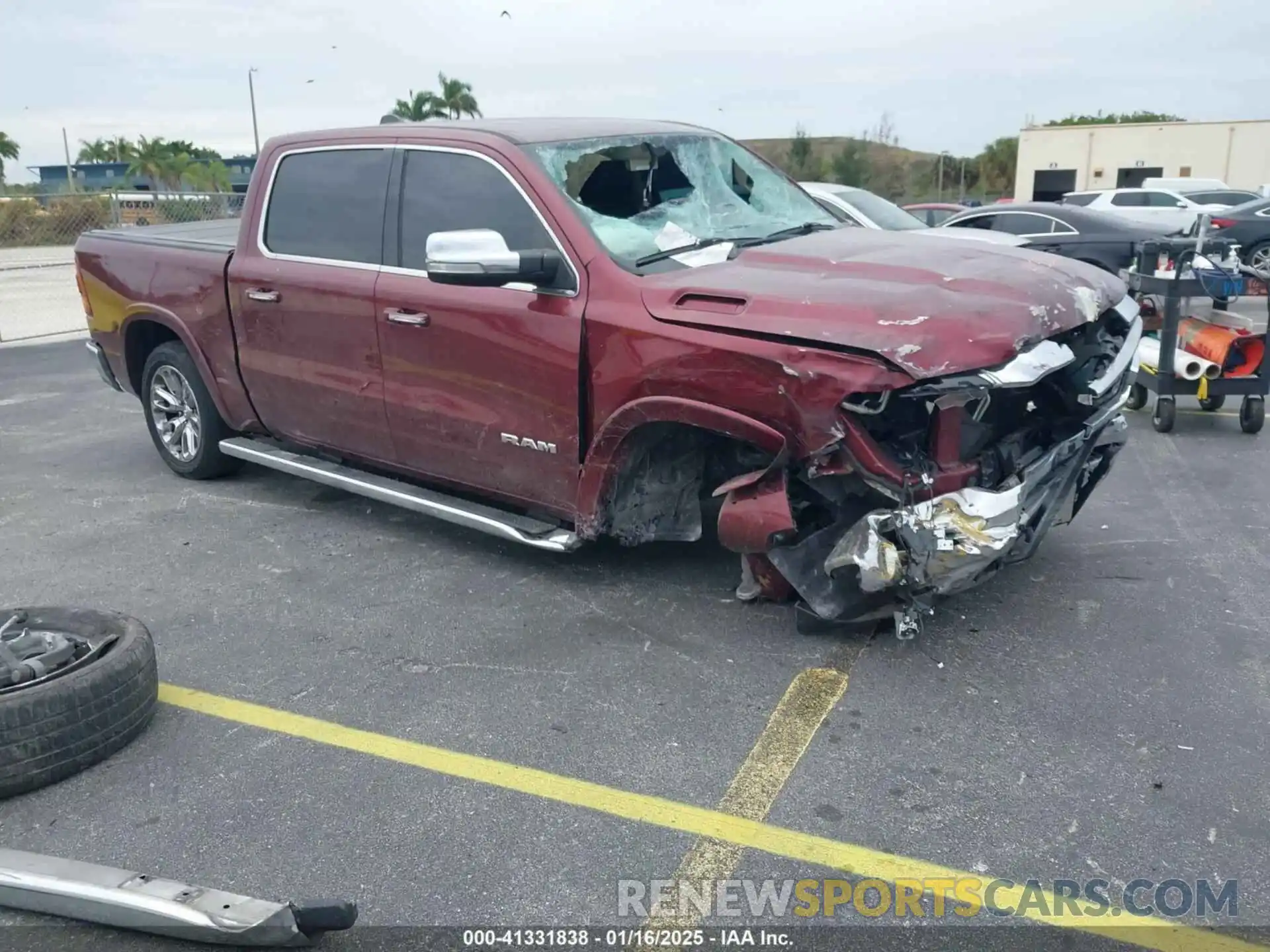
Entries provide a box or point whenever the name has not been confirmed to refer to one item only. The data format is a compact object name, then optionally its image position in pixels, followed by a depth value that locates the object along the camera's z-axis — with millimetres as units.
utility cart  6941
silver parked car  9656
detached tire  3219
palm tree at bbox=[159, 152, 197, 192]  48219
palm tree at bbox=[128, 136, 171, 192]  50125
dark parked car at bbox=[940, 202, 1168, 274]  13055
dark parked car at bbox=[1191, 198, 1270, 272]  16875
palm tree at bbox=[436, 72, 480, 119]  49406
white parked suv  22109
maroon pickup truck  3629
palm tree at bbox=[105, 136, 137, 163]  53125
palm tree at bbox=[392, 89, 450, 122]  46062
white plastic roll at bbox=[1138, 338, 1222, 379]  7234
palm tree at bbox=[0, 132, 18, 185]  50788
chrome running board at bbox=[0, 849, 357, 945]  2535
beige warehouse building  42688
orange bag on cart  7148
